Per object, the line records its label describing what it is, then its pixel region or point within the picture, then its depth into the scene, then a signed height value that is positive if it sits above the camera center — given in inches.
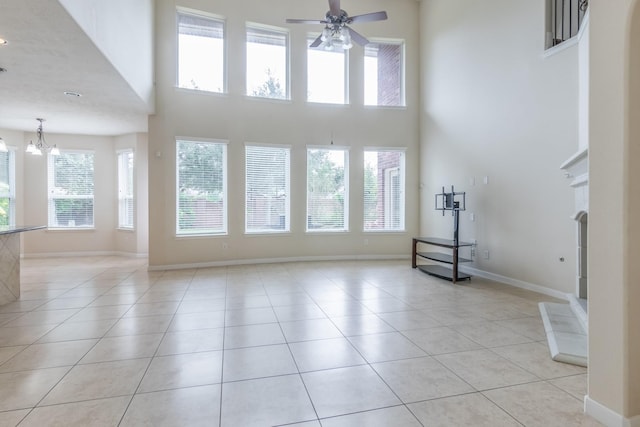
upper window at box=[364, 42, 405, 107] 297.9 +123.1
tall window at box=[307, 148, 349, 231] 286.7 +17.8
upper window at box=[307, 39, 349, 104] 284.7 +116.8
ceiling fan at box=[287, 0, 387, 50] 187.7 +109.8
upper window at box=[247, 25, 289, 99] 270.4 +122.4
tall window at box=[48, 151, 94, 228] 307.6 +19.4
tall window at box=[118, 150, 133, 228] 313.4 +19.9
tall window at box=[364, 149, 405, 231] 297.4 +17.5
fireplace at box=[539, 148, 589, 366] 108.3 -45.6
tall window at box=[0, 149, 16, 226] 286.2 +19.5
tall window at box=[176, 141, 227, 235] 254.4 +17.5
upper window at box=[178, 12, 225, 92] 252.8 +122.3
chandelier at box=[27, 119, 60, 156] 249.0 +57.1
